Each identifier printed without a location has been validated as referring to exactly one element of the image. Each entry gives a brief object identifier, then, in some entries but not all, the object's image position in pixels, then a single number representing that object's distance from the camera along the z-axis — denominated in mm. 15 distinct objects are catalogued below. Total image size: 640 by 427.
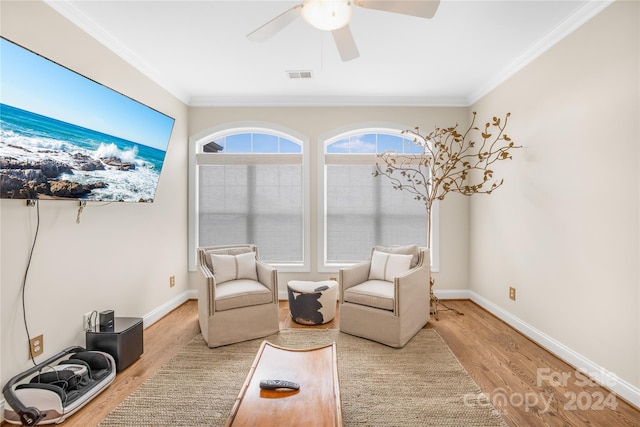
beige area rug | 1897
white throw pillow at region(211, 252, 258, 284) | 3213
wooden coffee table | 1367
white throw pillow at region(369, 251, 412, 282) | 3242
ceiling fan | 1559
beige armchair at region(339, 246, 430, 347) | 2840
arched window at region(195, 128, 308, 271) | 4336
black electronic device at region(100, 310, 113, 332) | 2551
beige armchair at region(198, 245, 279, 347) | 2820
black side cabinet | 2418
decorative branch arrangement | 3824
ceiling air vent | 3412
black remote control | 1562
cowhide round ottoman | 3379
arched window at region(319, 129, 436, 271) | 4348
